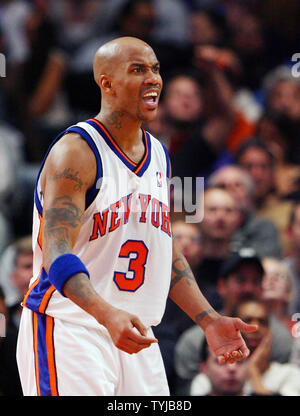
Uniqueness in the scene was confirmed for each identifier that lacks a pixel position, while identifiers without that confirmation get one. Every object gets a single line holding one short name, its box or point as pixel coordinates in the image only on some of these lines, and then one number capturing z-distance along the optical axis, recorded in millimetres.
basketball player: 6922
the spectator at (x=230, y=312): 11109
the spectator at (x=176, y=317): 11180
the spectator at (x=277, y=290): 12336
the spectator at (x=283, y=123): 15594
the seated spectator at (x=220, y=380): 10555
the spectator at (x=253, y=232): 13508
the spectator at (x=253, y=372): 10578
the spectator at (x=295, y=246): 13016
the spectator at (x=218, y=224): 13203
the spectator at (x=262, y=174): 14680
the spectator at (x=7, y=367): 10574
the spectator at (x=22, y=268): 12492
